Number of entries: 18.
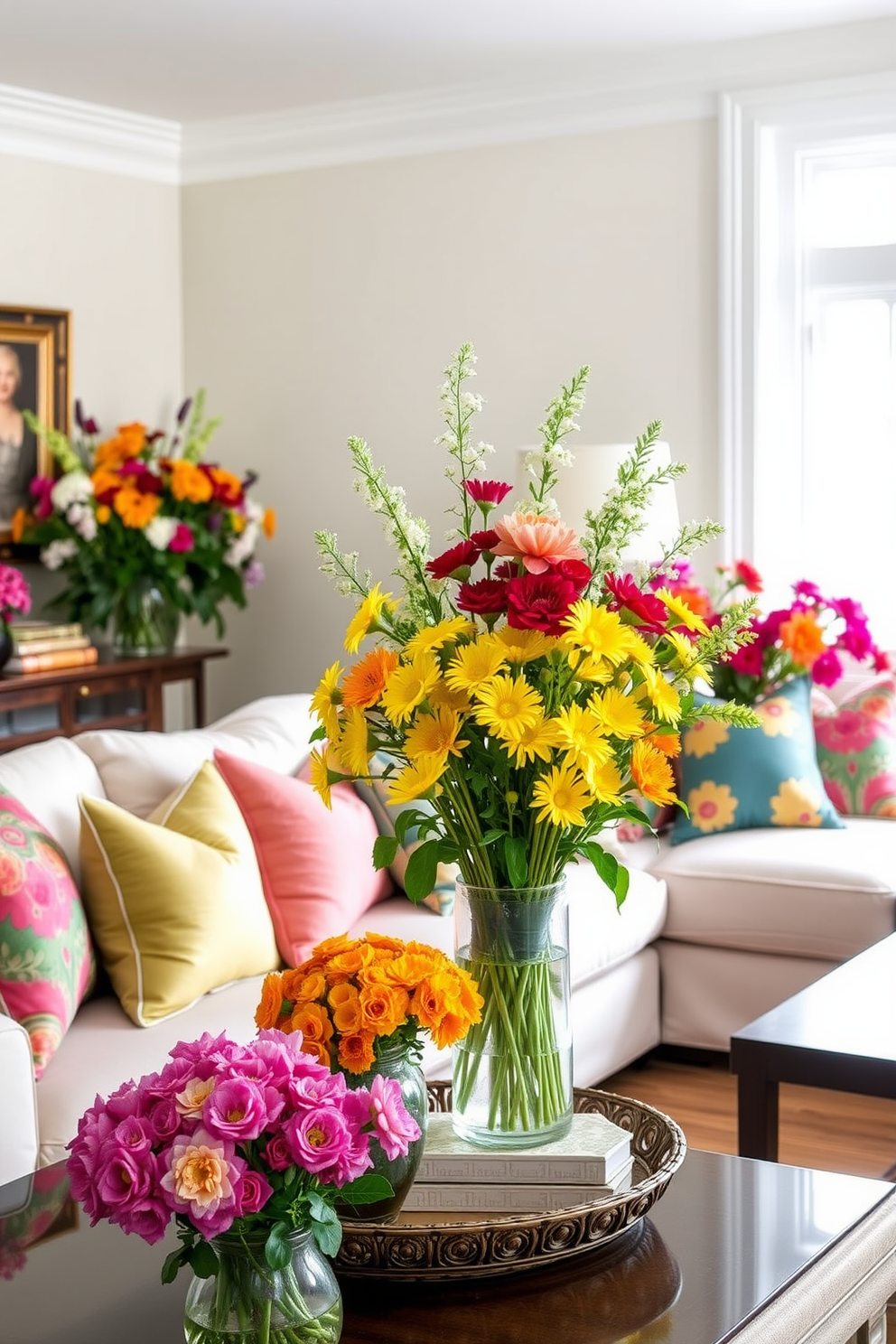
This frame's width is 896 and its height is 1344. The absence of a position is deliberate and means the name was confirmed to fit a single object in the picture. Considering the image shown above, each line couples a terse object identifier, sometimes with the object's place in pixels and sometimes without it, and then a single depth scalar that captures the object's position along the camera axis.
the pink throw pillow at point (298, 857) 3.00
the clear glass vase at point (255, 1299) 1.27
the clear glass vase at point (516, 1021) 1.61
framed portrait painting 5.19
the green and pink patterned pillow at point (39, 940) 2.45
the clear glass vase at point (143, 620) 5.28
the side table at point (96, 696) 4.75
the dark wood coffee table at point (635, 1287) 1.46
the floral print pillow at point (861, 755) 4.14
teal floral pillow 3.99
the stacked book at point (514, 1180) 1.62
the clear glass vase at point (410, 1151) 1.51
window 4.73
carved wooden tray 1.53
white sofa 3.07
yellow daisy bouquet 1.52
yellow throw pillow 2.68
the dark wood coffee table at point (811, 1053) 2.40
